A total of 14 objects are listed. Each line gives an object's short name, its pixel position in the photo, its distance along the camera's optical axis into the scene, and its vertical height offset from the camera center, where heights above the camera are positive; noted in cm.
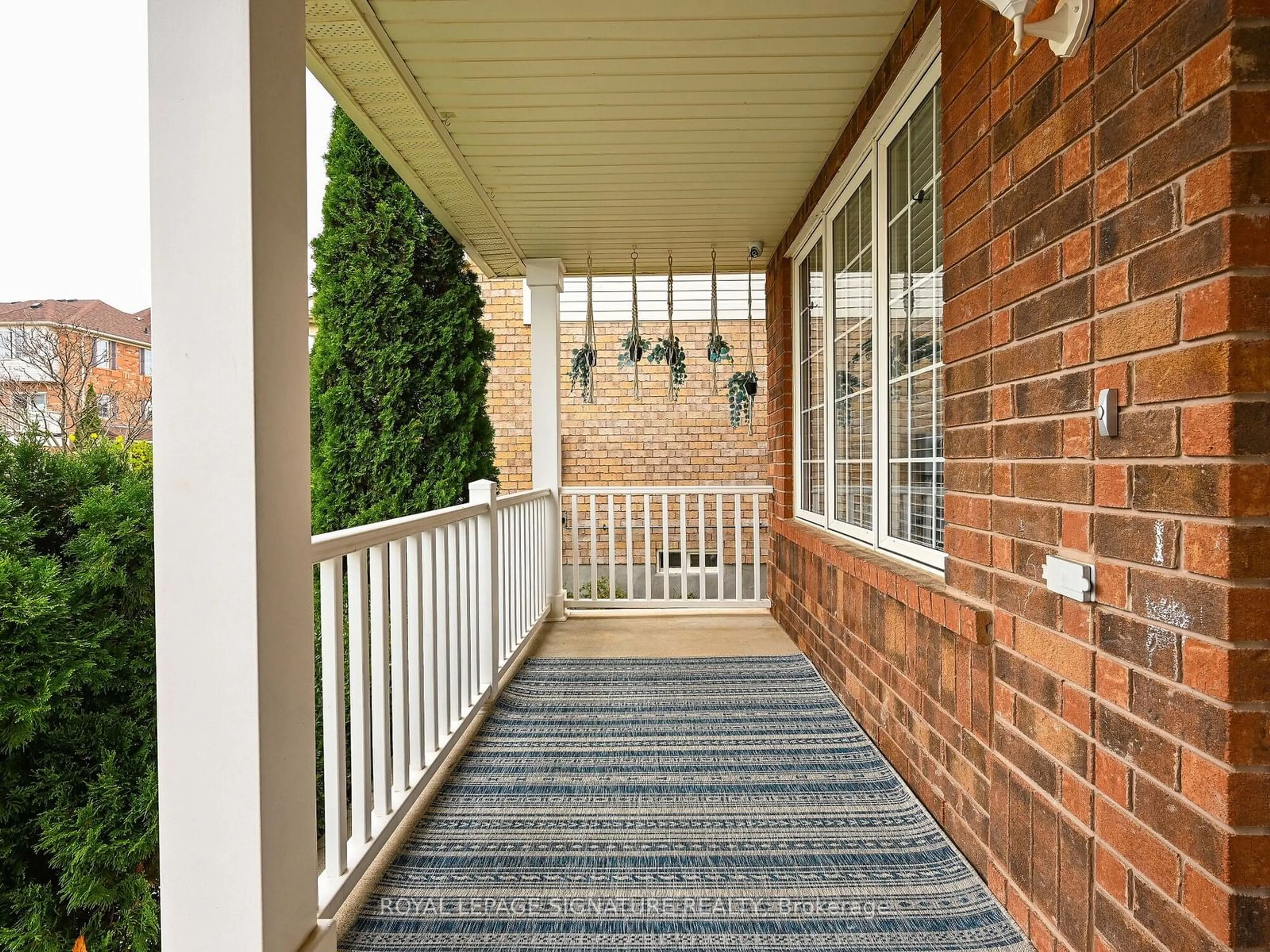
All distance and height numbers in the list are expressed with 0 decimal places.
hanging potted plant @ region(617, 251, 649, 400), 452 +77
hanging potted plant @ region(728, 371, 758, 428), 453 +46
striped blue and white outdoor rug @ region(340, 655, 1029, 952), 159 -105
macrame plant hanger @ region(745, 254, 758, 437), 449 +65
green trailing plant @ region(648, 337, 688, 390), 448 +70
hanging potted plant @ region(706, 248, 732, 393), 450 +76
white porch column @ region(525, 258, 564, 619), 484 +62
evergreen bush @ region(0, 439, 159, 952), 251 -92
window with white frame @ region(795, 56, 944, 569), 221 +47
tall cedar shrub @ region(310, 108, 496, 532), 462 +75
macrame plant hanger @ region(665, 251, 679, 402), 452 +75
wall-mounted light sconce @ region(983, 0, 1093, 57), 126 +81
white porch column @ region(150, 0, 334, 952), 116 +0
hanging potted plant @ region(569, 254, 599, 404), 461 +69
